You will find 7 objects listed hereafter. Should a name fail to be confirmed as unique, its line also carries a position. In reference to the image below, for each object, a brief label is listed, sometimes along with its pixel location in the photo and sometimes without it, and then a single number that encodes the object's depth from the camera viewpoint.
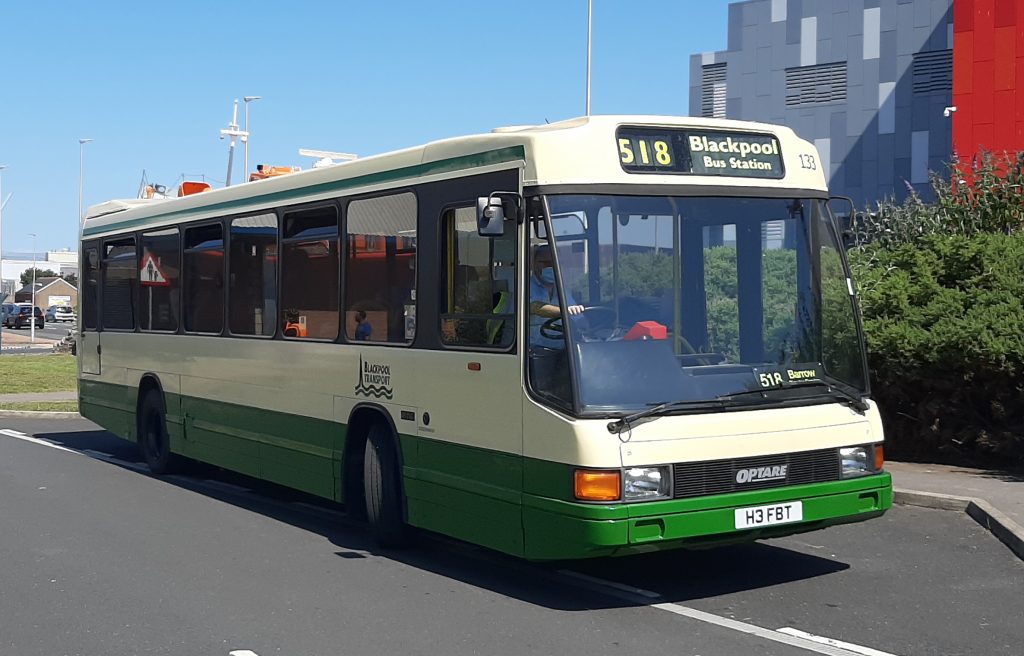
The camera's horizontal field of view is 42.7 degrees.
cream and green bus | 7.52
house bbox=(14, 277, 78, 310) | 143.50
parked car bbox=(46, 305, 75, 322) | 111.00
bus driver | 7.65
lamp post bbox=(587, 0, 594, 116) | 28.13
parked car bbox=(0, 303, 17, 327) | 87.88
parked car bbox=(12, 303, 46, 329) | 88.19
